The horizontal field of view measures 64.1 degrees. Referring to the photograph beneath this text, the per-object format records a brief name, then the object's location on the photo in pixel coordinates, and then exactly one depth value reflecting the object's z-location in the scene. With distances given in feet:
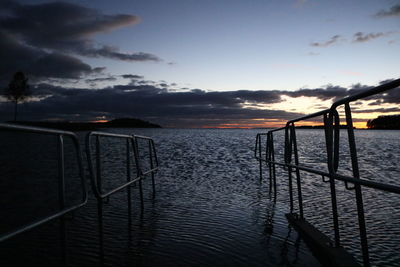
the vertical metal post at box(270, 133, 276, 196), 25.56
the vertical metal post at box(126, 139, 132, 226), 16.70
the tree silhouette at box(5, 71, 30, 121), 221.87
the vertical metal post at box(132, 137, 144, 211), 19.34
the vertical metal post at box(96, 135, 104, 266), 11.61
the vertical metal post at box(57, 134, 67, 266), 9.04
